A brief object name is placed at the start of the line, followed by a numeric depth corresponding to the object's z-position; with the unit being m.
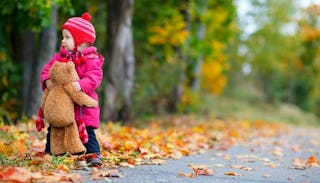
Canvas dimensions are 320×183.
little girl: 5.33
